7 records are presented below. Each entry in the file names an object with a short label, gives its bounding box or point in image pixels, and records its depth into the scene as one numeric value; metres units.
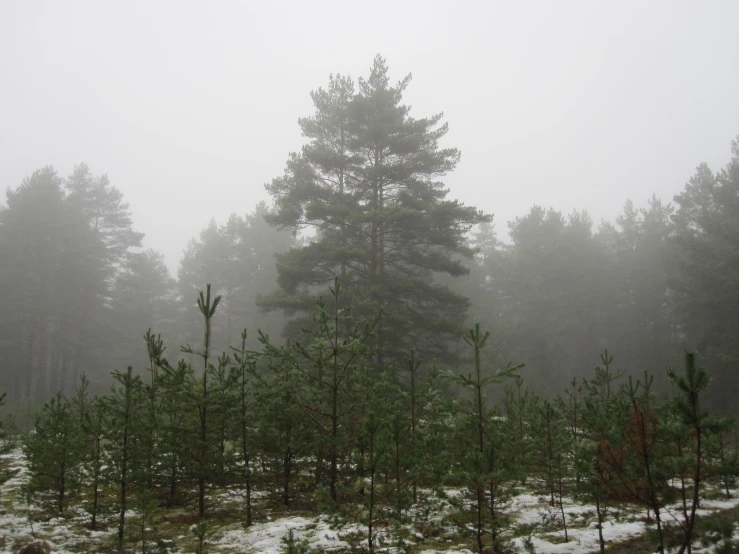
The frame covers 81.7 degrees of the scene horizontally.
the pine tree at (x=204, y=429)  7.23
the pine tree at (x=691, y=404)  4.26
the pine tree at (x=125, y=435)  6.98
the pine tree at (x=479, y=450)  5.64
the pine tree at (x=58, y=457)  7.73
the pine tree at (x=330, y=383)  7.89
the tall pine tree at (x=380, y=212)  16.97
